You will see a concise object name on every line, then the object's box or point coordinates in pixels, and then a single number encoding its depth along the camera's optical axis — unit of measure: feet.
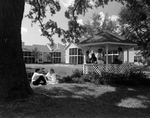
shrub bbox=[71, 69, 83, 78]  37.61
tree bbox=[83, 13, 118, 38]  142.51
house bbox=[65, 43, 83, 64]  115.44
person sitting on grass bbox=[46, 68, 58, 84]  34.11
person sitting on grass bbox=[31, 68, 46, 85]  31.91
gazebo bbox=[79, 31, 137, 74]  36.63
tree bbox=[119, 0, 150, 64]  74.14
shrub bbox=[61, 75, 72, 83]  34.35
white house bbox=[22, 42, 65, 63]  164.66
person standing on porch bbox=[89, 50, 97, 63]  41.42
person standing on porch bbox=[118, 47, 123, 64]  39.67
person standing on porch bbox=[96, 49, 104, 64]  39.15
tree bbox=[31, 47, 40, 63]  162.03
